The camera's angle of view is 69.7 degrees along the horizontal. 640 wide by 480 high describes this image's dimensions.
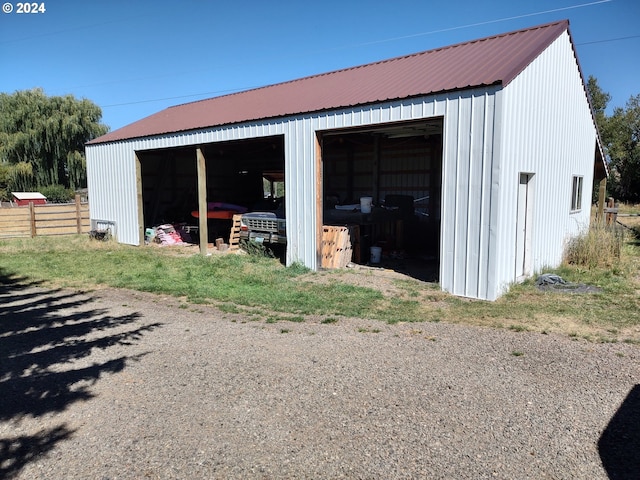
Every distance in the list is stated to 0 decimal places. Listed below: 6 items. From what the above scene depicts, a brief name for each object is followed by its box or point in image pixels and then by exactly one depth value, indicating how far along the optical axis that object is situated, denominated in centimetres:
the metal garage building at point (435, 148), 712
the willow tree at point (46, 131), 3231
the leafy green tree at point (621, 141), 3638
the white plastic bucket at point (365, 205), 1094
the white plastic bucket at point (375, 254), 1067
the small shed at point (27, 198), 3197
